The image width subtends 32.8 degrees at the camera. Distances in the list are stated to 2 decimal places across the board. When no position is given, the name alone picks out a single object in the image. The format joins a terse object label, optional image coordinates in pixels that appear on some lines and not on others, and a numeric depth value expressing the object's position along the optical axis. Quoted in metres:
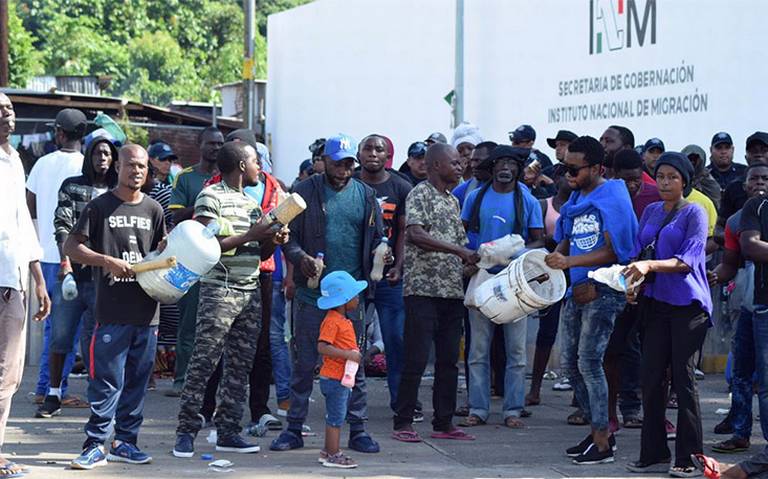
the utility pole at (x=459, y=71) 21.05
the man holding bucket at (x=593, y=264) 8.32
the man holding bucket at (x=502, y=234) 9.63
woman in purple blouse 7.82
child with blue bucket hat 8.10
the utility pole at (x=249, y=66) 26.91
